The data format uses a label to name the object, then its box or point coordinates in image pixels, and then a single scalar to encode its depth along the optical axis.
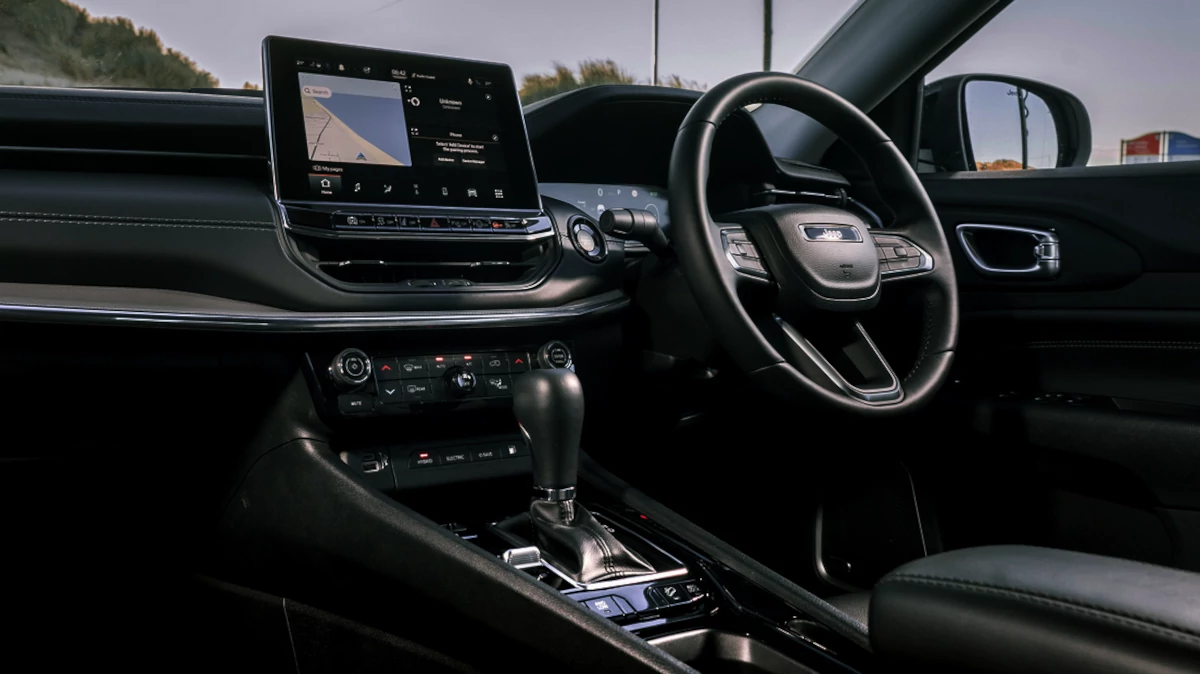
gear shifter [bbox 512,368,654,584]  1.47
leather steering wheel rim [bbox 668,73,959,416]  1.52
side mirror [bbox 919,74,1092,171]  2.55
